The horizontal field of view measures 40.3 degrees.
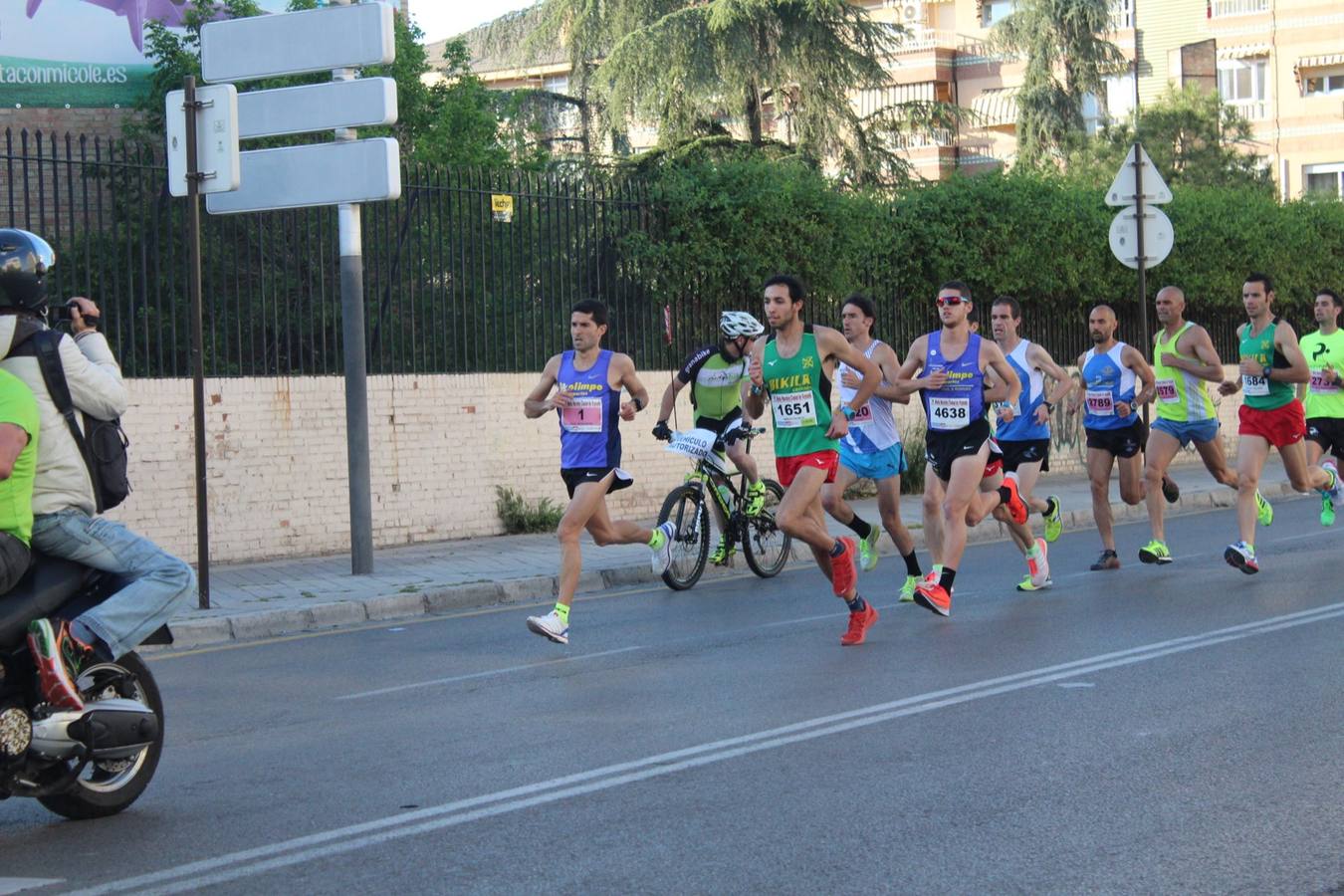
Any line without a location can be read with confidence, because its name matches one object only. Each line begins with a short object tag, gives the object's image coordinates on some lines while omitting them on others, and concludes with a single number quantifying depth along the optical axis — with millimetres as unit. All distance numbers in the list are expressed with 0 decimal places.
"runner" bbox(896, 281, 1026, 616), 11250
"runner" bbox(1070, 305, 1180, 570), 13594
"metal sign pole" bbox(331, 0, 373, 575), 13781
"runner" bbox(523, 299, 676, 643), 10789
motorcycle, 5816
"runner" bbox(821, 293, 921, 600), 12633
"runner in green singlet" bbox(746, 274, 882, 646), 10078
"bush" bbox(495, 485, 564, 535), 17156
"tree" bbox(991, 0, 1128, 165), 50594
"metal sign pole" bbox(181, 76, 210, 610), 12141
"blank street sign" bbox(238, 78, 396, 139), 13250
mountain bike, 12953
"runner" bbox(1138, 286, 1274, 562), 13359
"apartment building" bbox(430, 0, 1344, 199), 51750
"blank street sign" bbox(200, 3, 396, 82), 13289
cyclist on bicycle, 13680
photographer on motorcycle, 6000
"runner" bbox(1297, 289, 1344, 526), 14695
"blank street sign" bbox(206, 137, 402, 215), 13367
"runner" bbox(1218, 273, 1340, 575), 13289
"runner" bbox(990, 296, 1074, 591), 13328
